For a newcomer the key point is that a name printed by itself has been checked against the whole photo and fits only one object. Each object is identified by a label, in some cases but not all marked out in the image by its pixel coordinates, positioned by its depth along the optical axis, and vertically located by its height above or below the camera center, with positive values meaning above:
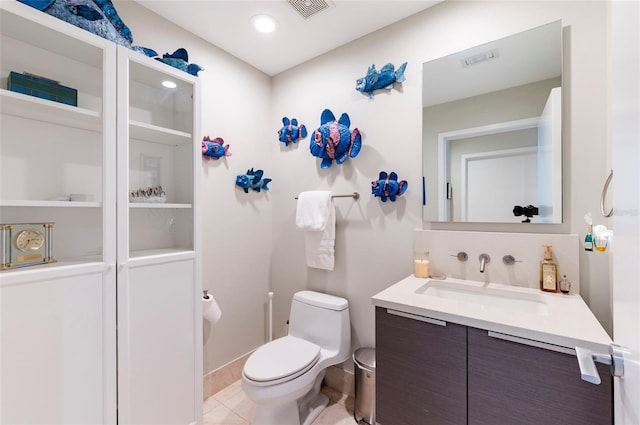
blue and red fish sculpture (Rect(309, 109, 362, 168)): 1.90 +0.50
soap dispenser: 1.27 -0.29
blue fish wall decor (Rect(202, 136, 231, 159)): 1.86 +0.44
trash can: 1.62 -1.06
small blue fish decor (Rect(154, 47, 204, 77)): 1.50 +0.82
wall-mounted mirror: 1.33 +0.43
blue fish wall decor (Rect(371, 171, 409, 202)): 1.72 +0.16
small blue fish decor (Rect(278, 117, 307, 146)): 2.17 +0.63
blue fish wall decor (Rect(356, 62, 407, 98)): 1.74 +0.85
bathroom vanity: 0.84 -0.52
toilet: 1.42 -0.84
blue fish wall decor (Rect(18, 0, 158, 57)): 1.10 +0.83
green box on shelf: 1.12 +0.52
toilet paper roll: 1.70 -0.61
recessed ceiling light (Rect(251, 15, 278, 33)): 1.70 +1.18
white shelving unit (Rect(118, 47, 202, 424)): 1.27 -0.19
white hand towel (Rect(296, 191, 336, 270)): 1.91 -0.09
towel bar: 1.90 +0.11
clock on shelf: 1.05 -0.13
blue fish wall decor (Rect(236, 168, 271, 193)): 2.10 +0.24
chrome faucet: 1.43 -0.25
